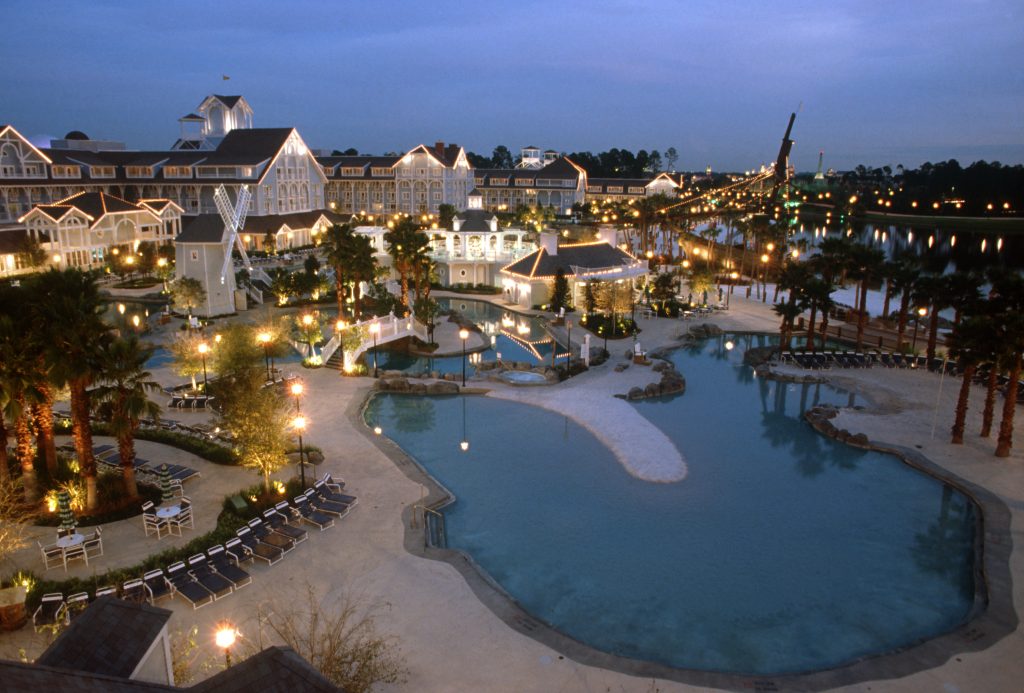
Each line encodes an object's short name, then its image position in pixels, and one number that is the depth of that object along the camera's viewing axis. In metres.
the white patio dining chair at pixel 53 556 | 16.32
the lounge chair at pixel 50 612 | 14.02
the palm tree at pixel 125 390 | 17.94
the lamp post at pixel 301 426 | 19.89
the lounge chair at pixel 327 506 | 19.02
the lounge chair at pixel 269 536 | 17.33
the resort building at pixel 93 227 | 55.75
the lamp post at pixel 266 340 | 30.59
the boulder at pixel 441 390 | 31.00
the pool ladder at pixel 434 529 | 18.19
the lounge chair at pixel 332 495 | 19.47
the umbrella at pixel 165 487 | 19.38
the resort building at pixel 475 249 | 58.19
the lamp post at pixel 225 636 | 11.96
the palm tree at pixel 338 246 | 39.59
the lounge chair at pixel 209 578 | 15.40
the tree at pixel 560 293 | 47.91
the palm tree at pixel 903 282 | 36.25
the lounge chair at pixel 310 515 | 18.52
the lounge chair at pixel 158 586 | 15.13
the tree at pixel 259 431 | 19.64
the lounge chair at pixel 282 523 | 17.78
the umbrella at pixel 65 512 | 17.20
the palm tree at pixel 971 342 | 22.64
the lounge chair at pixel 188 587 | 15.00
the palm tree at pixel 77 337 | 17.33
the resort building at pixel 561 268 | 49.81
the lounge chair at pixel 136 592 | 14.95
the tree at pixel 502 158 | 187.82
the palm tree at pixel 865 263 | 37.09
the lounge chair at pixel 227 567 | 15.79
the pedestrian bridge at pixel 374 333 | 33.44
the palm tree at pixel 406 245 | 41.97
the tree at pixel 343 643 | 11.72
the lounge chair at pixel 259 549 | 16.84
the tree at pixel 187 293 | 42.59
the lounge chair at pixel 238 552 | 16.69
